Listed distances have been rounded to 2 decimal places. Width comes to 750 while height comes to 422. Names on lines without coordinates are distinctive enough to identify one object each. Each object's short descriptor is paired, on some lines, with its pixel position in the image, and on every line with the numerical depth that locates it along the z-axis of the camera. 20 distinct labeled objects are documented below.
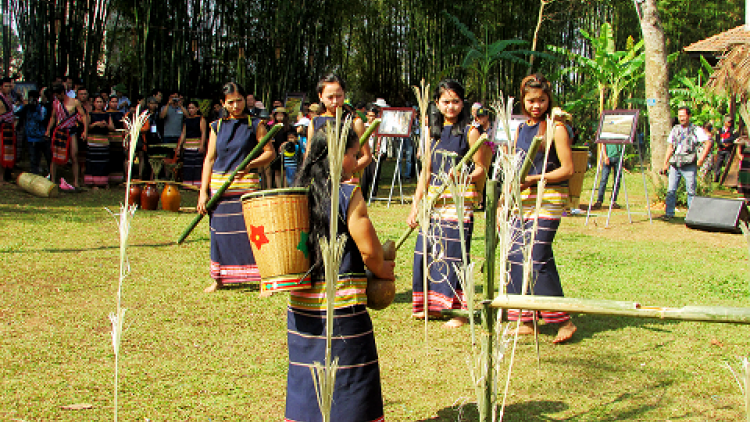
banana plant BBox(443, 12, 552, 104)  19.06
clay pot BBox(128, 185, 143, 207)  10.40
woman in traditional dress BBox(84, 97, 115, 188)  12.27
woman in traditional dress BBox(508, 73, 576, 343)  4.59
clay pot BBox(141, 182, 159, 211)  10.25
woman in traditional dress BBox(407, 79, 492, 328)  4.96
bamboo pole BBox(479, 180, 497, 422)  2.39
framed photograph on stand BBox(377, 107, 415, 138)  12.41
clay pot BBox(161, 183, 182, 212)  10.21
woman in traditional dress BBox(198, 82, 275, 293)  5.56
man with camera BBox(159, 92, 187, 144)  13.11
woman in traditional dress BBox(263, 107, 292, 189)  12.88
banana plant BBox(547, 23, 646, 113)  18.05
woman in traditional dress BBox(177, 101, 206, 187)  12.34
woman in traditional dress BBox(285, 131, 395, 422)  2.73
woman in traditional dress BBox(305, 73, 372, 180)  4.81
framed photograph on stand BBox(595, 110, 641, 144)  10.54
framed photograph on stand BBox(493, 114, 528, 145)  12.26
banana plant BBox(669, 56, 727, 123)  20.83
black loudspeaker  9.57
